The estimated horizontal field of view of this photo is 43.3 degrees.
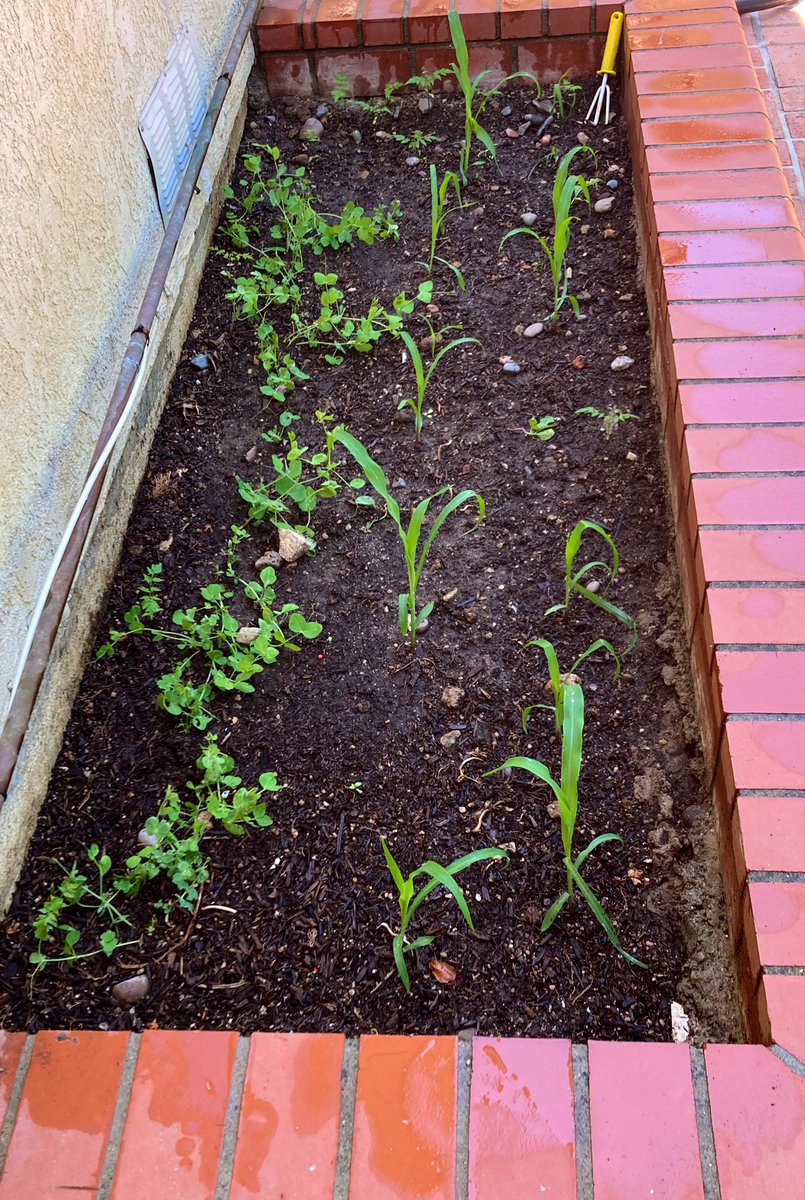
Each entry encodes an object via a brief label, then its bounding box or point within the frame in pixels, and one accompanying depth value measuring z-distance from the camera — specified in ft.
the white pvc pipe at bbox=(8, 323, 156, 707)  5.68
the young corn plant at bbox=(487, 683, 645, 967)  4.85
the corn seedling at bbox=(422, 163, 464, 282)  8.12
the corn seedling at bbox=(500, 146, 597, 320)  7.72
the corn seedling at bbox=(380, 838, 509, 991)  4.67
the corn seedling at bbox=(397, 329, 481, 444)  7.04
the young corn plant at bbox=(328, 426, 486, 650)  5.83
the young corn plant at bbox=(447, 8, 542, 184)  8.91
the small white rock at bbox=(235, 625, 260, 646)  6.40
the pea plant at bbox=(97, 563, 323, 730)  6.08
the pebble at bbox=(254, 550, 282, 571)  6.89
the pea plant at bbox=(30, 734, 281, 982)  5.23
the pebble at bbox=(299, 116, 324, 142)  10.16
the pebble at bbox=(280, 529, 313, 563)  6.84
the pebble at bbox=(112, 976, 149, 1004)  5.03
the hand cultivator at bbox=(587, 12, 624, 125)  9.77
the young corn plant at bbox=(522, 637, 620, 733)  5.42
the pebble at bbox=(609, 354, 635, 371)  7.80
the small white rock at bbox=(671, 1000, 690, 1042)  4.90
